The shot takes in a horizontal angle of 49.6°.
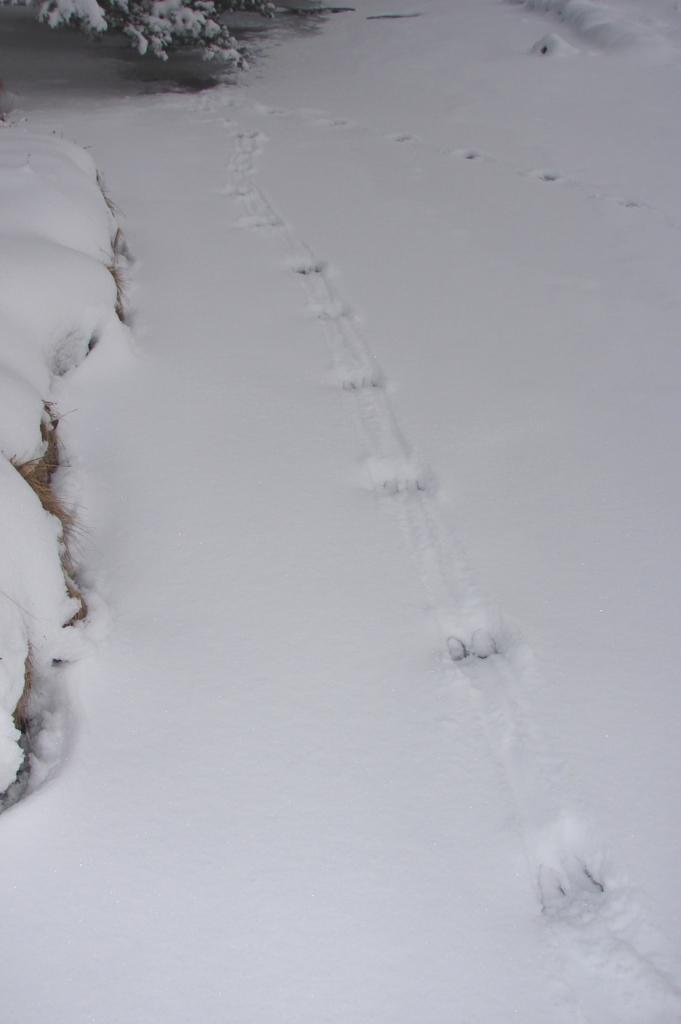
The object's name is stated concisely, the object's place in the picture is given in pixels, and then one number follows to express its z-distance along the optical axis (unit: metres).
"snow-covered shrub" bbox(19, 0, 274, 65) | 5.53
